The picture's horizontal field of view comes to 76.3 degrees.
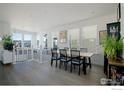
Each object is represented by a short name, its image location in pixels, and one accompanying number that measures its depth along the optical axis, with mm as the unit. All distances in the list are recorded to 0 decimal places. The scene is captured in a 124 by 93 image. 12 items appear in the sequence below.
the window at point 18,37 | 8096
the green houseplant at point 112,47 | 2169
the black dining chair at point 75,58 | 3129
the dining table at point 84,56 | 3119
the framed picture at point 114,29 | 2626
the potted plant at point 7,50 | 4376
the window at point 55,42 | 6852
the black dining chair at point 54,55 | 4187
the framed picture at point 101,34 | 4154
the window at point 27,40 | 8921
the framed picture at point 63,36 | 6064
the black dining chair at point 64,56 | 3617
